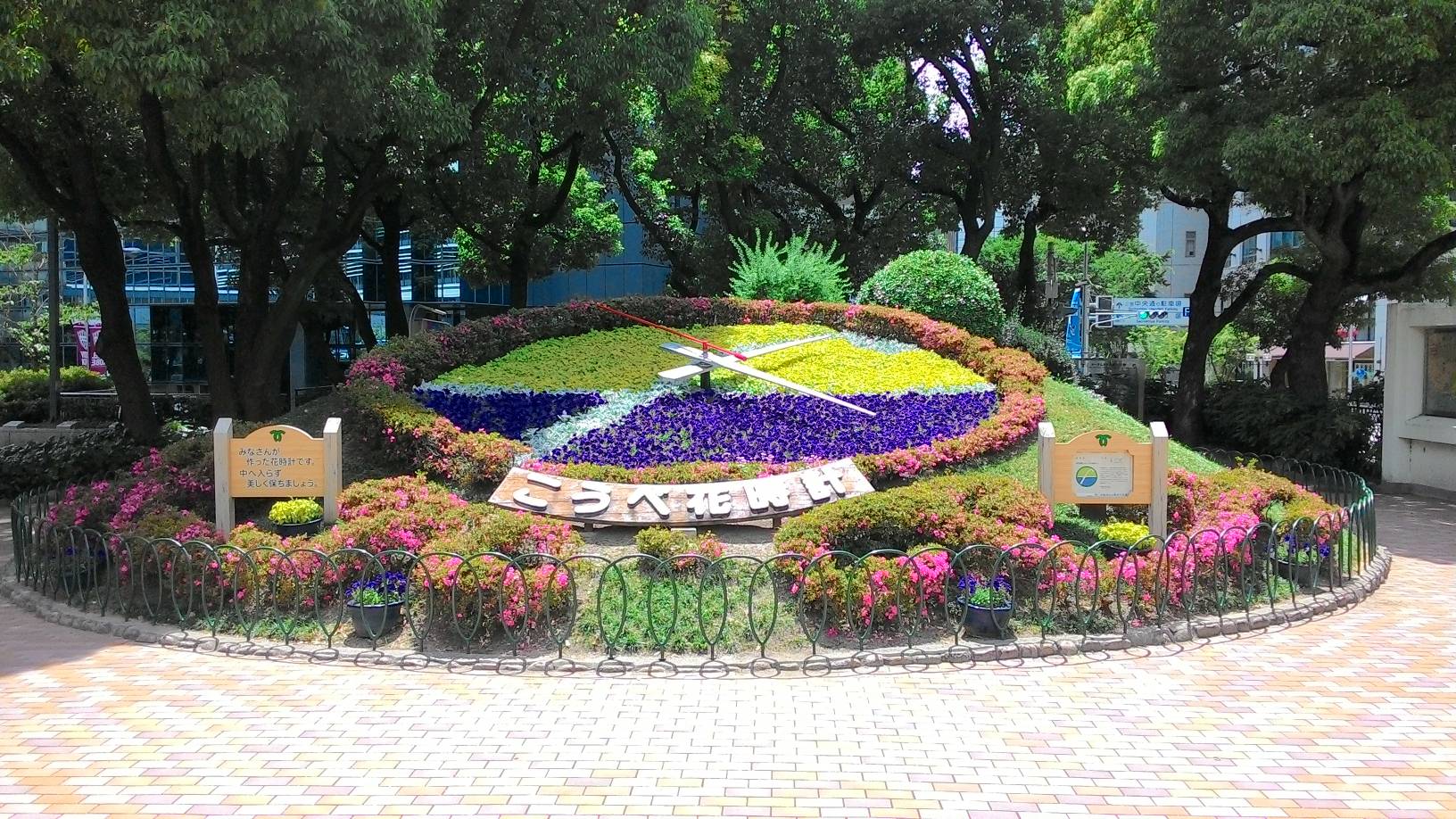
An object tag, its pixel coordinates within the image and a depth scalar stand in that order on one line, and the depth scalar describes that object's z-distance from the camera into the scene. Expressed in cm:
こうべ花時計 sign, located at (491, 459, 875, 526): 801
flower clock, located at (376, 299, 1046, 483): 948
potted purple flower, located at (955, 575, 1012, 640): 635
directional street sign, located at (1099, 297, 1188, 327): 1688
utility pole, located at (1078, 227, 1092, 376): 1774
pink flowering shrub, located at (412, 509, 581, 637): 625
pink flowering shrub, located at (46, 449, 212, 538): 830
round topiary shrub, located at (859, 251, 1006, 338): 1298
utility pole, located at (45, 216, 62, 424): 1800
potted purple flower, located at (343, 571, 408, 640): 644
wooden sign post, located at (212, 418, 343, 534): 773
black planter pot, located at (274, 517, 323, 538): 802
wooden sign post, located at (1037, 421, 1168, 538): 762
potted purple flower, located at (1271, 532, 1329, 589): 758
